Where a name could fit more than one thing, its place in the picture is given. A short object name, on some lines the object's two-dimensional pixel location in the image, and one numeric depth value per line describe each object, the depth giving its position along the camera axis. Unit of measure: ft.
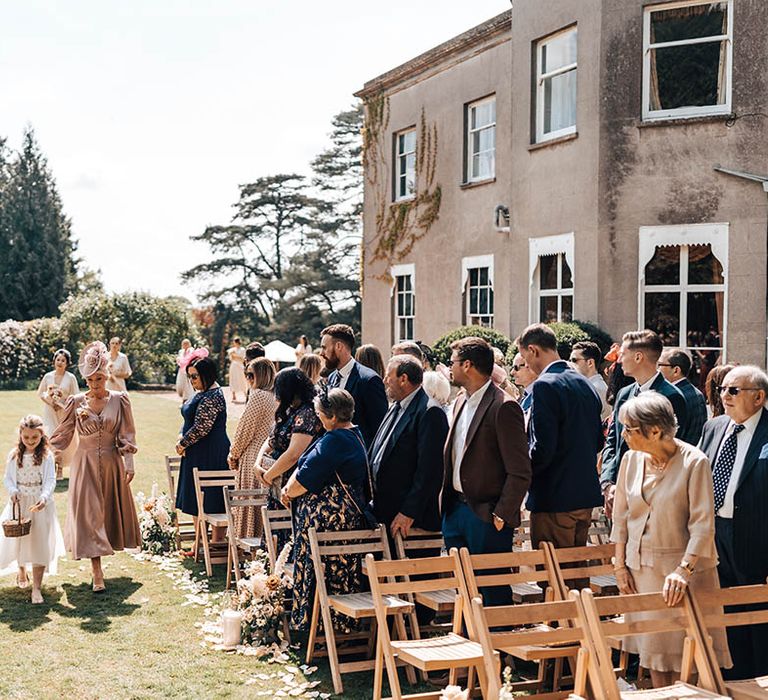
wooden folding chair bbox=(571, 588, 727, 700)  14.67
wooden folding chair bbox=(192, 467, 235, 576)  31.73
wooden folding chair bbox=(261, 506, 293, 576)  25.11
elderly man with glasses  19.04
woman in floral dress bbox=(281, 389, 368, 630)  22.58
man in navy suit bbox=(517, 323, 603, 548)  21.66
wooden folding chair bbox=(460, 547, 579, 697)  17.60
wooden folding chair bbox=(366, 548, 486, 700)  17.48
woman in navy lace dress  33.12
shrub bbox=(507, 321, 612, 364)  47.57
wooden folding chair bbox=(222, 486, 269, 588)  28.37
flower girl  28.96
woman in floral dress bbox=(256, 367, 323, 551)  25.75
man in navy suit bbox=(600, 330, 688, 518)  23.93
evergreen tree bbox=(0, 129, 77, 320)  177.78
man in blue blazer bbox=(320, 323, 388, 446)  27.53
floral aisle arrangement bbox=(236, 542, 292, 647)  24.03
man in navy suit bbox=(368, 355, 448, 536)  23.24
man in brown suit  20.61
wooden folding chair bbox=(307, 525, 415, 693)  20.94
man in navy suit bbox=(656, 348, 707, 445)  24.75
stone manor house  47.78
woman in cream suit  16.76
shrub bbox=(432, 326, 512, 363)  55.67
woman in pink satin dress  29.60
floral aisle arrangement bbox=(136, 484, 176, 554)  35.27
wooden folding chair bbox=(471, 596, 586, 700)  14.94
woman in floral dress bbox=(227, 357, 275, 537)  31.09
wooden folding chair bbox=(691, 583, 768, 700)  16.12
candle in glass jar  24.21
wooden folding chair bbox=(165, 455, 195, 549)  35.58
